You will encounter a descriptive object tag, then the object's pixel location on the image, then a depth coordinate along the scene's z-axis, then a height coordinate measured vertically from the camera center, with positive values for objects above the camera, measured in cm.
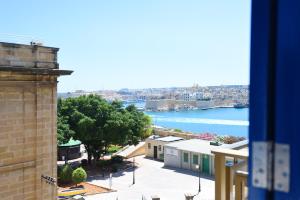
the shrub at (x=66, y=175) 2662 -641
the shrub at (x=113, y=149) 3803 -657
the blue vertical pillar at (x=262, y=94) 129 -2
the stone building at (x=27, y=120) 1109 -107
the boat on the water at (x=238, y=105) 19040 -868
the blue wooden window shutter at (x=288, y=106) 124 -6
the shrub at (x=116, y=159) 3294 -651
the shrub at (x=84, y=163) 3222 -671
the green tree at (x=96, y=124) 2931 -298
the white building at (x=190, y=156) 3044 -583
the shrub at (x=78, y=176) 2552 -621
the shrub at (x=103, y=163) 3219 -671
